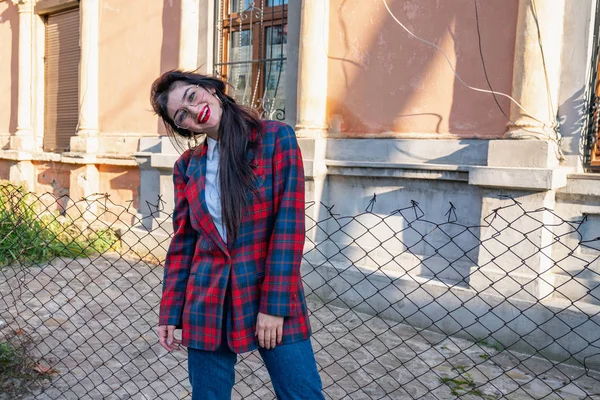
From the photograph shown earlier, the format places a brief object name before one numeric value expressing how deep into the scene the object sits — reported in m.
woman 1.77
